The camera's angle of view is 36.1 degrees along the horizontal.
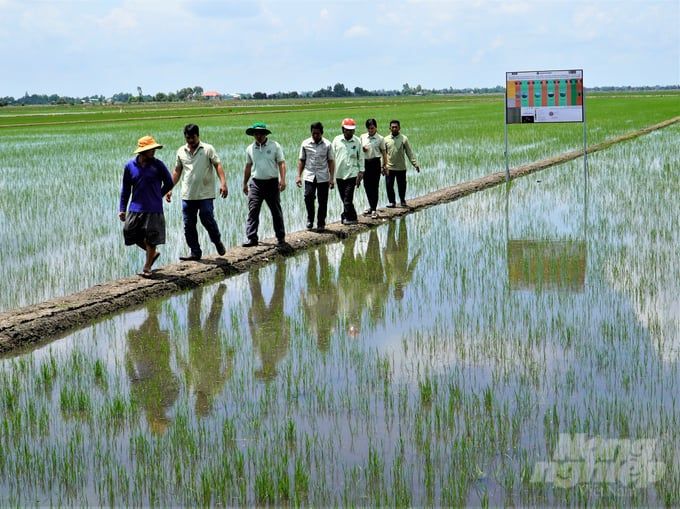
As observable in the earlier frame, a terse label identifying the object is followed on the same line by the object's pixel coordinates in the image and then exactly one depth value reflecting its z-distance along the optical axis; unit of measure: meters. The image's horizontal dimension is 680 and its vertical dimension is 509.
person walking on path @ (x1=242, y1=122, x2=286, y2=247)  9.88
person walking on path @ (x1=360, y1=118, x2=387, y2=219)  12.34
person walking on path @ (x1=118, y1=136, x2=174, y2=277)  8.27
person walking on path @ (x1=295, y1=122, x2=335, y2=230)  10.67
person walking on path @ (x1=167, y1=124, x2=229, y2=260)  9.07
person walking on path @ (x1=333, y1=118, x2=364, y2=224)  11.42
